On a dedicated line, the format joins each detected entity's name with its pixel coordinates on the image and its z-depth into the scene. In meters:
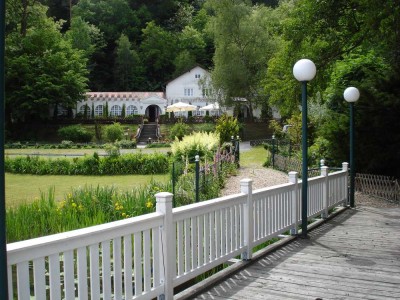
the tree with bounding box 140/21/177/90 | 75.31
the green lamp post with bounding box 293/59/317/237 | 7.77
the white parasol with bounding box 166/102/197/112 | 47.94
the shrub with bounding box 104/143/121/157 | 21.77
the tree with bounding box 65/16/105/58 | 69.50
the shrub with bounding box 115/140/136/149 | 36.24
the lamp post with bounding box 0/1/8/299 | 2.59
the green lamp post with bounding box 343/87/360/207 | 11.19
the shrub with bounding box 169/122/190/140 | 38.38
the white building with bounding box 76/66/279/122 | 58.38
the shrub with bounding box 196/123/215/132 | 42.69
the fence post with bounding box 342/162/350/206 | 11.54
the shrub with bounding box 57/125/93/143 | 43.12
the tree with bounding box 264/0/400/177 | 13.86
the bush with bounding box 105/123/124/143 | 41.22
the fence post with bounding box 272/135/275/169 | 20.12
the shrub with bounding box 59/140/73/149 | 37.28
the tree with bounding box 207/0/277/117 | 45.69
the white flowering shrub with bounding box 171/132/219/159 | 17.09
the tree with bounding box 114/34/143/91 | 73.25
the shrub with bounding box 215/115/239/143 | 21.91
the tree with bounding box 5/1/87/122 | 46.91
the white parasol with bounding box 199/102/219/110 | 48.44
